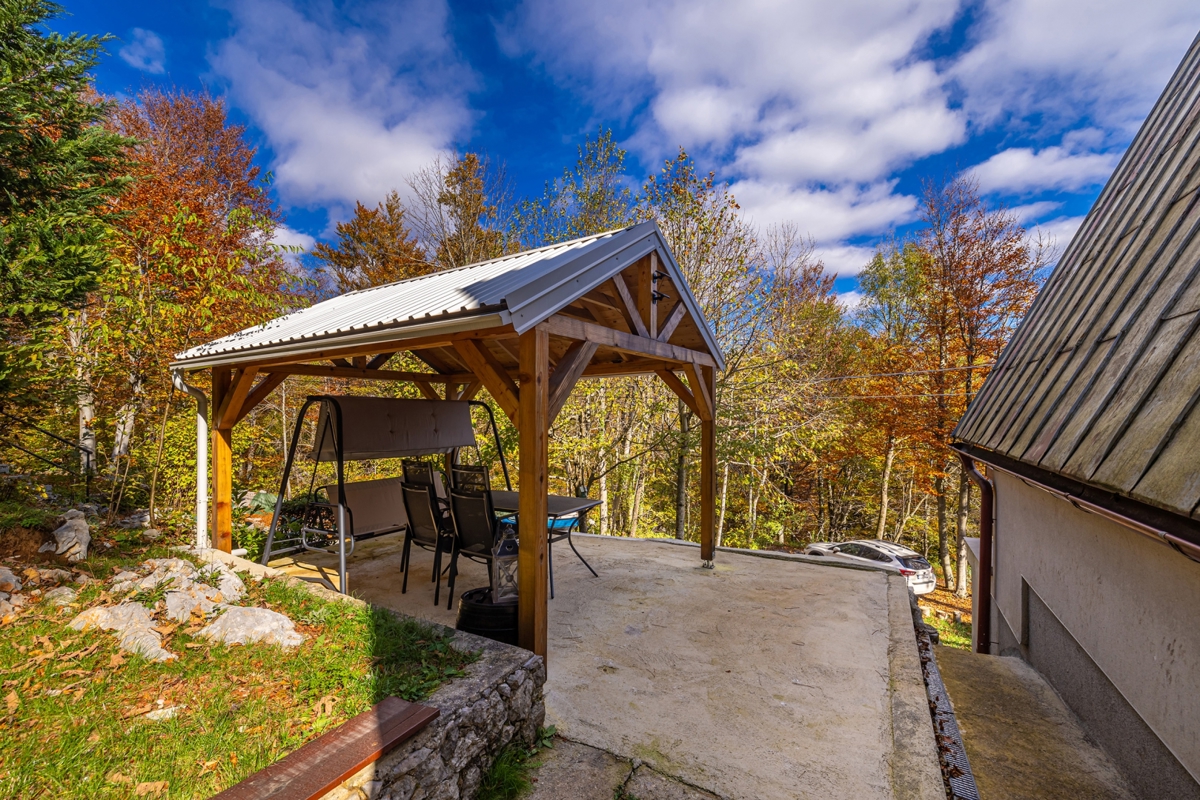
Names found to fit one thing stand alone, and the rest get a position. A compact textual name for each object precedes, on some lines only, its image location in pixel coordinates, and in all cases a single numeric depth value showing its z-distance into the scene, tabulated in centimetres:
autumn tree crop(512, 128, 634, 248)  972
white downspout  477
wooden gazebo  295
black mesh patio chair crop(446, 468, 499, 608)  365
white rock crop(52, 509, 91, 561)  391
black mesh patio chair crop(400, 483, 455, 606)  415
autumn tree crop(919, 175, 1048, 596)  1079
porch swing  441
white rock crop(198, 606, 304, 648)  265
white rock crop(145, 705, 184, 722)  199
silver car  1016
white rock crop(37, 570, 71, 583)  331
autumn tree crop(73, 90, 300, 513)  509
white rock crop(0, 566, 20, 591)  307
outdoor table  460
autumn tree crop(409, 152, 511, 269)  1245
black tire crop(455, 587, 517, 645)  306
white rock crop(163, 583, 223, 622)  286
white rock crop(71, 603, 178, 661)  248
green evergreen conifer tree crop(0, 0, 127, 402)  470
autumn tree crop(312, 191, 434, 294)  1485
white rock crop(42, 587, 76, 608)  298
